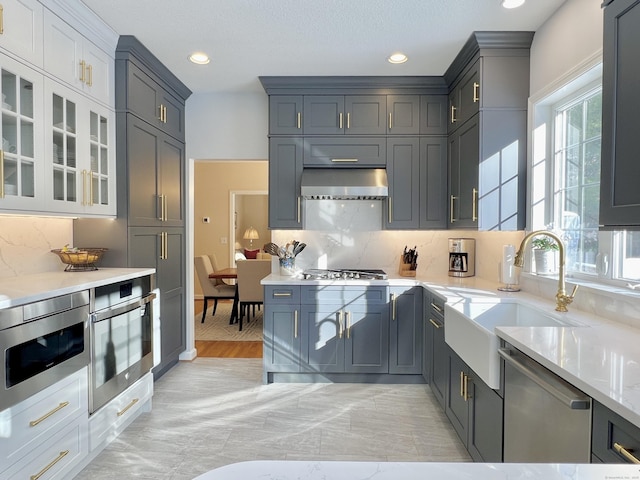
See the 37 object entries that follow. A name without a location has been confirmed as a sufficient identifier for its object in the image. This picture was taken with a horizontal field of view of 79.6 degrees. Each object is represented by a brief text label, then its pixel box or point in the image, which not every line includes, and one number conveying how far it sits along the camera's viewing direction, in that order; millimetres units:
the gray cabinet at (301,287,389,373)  3309
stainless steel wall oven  2205
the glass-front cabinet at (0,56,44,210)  1924
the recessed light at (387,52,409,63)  3092
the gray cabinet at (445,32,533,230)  2820
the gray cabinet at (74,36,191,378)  2850
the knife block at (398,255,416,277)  3621
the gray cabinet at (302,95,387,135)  3568
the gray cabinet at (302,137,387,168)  3580
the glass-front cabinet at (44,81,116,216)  2246
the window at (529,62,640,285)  2059
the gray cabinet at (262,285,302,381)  3318
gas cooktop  3436
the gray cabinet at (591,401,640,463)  948
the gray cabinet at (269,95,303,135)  3564
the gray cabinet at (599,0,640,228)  1354
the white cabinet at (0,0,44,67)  1926
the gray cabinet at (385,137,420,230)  3604
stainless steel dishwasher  1151
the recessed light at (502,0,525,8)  2344
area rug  4809
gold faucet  2018
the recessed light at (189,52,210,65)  3059
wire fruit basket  2543
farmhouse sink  1705
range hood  3430
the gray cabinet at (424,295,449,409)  2676
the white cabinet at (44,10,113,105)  2242
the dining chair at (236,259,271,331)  4980
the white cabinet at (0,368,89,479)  1606
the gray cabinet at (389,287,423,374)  3305
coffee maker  3539
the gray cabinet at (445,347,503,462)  1761
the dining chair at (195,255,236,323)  5562
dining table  5465
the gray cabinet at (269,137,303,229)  3584
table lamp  8031
